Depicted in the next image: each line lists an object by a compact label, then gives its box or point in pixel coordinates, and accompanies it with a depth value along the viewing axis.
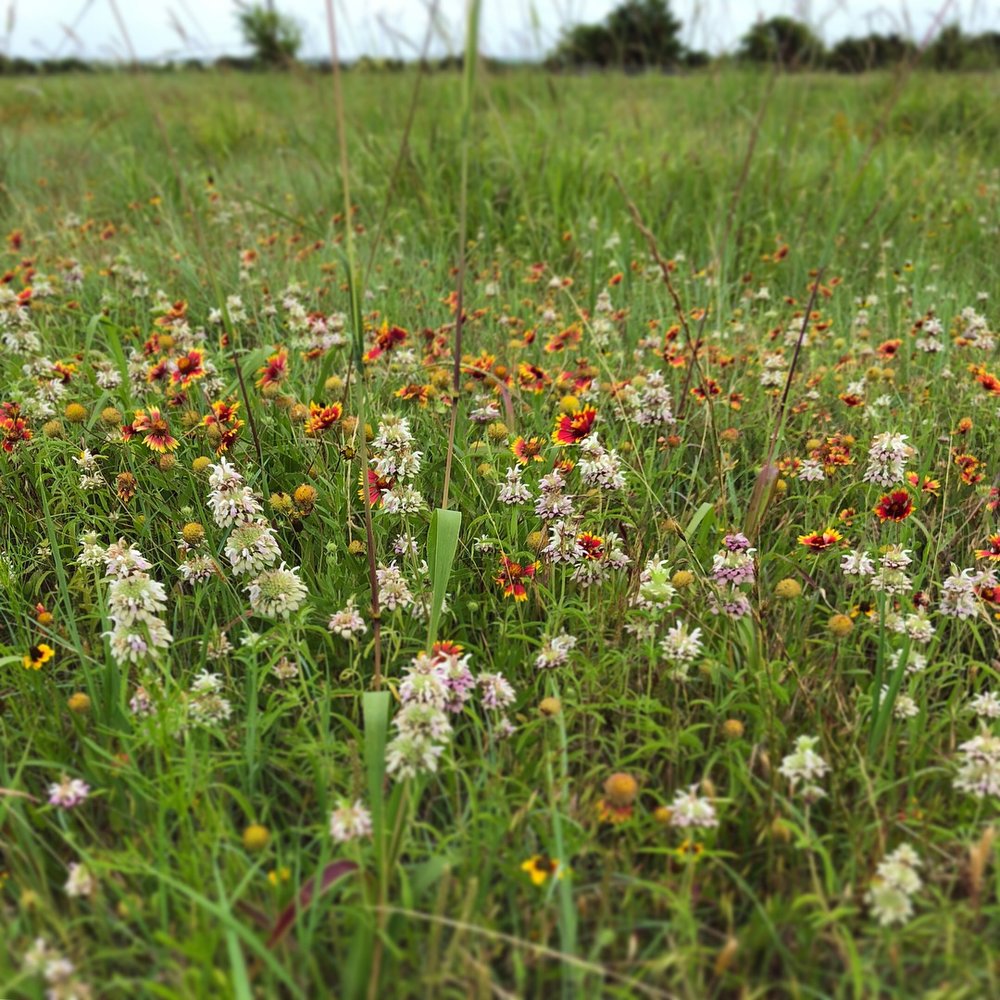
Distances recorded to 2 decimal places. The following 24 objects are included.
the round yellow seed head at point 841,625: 1.41
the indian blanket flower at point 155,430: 1.82
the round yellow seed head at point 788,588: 1.46
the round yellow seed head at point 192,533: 1.62
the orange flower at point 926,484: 1.82
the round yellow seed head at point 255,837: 1.10
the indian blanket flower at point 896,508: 1.54
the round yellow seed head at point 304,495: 1.71
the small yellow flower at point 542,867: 1.07
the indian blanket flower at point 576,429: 1.68
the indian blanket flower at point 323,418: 1.74
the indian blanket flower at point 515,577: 1.56
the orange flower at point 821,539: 1.55
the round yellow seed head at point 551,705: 1.26
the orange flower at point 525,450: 1.75
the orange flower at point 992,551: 1.55
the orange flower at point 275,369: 2.13
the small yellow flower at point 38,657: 1.36
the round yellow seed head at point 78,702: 1.30
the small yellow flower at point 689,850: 1.07
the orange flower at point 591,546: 1.57
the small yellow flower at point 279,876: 1.06
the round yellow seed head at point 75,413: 1.94
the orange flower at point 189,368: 1.96
